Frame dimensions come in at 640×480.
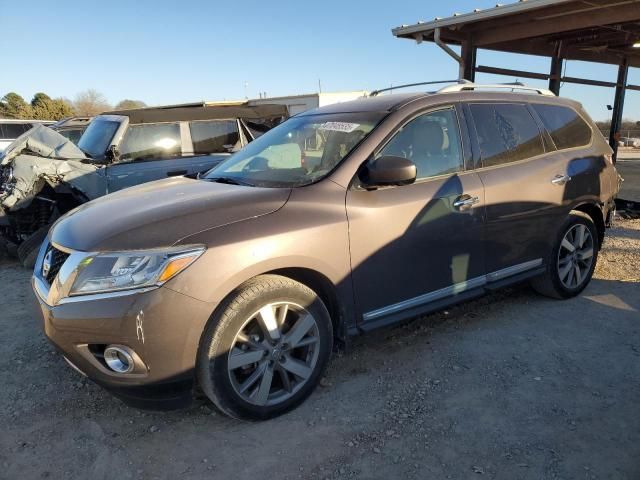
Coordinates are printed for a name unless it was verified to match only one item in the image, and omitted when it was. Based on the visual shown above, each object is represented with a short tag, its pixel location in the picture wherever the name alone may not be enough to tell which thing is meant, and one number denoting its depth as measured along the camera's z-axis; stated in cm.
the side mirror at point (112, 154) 648
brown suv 238
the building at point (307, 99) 2177
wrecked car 585
